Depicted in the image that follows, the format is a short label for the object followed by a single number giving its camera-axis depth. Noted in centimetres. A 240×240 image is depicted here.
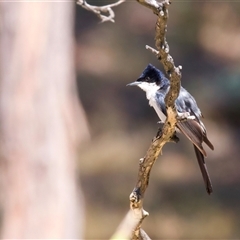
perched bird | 618
